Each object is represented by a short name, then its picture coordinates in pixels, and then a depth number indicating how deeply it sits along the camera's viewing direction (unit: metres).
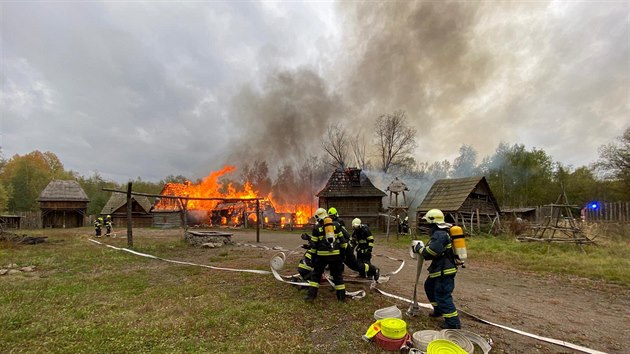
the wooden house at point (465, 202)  26.28
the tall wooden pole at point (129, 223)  16.39
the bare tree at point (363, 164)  51.50
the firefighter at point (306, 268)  8.15
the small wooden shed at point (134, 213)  46.09
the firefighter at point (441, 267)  5.79
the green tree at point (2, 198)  30.05
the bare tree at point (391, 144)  48.12
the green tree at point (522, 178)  47.62
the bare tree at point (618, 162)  33.25
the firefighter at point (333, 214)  9.20
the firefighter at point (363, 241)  9.45
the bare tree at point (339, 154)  51.41
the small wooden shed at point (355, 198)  33.53
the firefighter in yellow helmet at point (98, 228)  24.25
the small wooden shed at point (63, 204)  42.84
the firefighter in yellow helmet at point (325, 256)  7.25
